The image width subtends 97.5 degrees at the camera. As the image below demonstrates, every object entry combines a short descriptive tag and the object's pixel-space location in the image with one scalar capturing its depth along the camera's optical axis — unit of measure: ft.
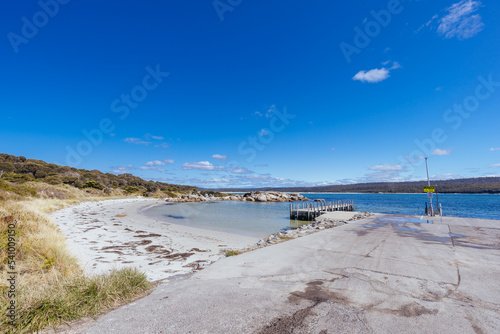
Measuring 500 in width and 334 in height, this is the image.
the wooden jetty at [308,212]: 101.14
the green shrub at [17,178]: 106.19
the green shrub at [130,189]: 218.09
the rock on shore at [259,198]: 230.19
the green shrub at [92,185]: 166.48
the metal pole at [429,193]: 54.95
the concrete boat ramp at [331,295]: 9.91
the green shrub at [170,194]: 244.11
